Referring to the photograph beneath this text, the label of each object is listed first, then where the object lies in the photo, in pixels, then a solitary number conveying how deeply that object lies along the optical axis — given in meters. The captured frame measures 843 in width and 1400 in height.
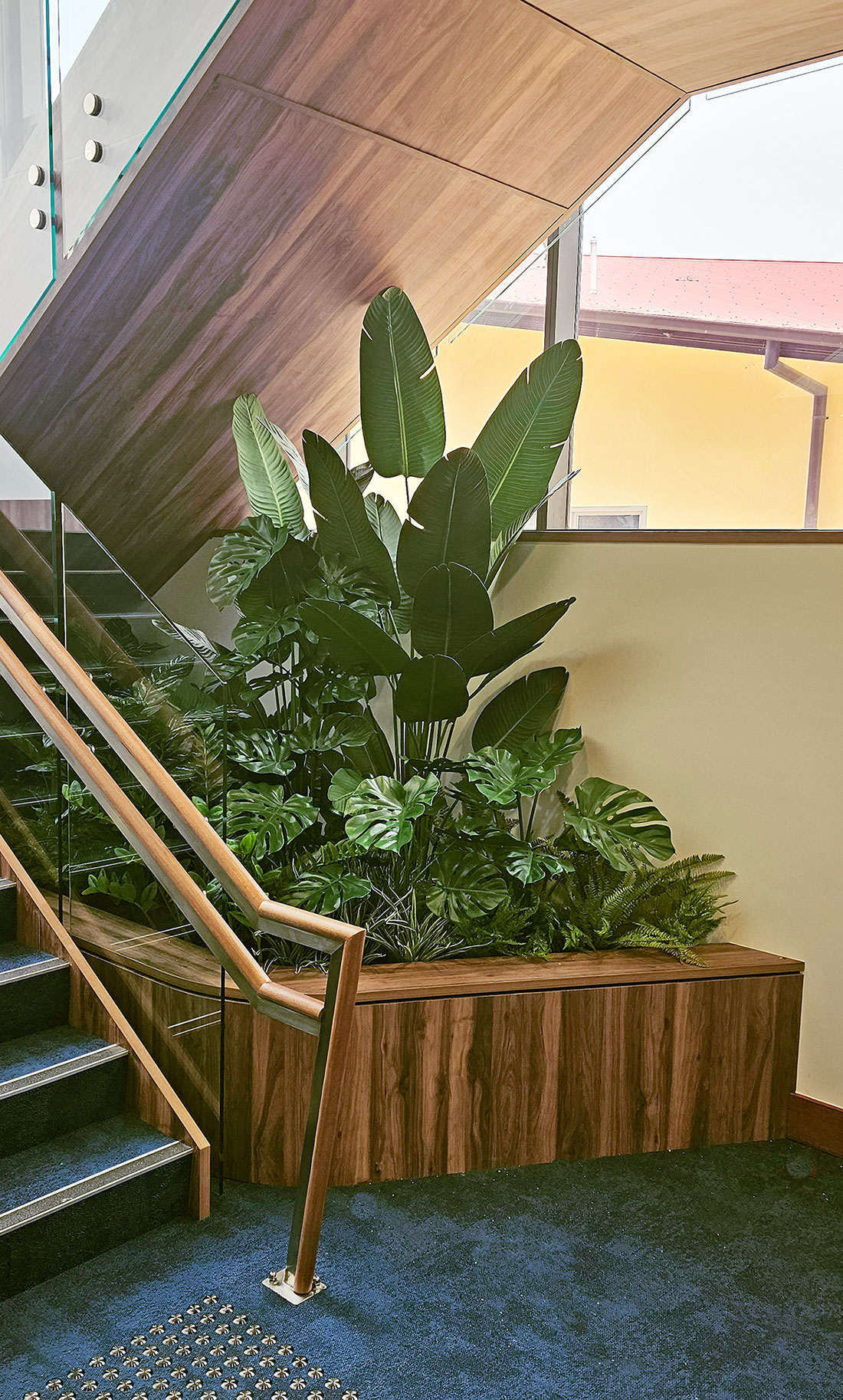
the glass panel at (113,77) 2.95
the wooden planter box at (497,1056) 3.10
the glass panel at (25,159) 3.33
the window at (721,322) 3.43
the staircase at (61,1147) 2.59
